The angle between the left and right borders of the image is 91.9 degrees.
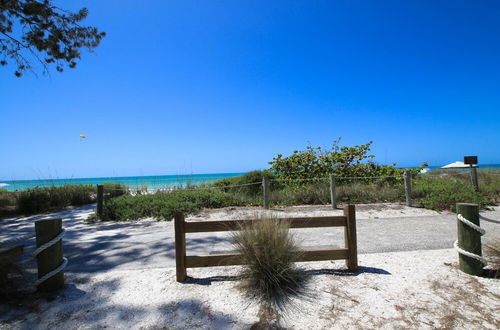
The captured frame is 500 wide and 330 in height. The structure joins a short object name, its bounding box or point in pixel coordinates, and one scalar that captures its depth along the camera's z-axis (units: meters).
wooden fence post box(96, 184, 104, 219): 7.28
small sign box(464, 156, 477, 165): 8.71
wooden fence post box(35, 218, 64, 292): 2.77
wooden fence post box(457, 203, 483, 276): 2.94
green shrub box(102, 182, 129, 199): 12.51
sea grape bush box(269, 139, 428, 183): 11.22
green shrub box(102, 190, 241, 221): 7.05
